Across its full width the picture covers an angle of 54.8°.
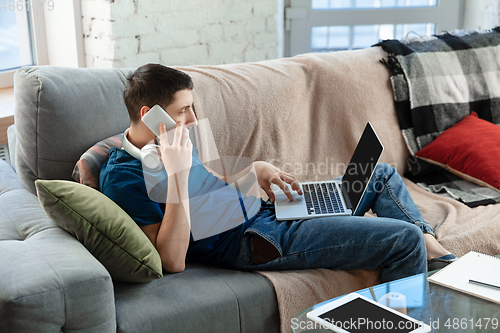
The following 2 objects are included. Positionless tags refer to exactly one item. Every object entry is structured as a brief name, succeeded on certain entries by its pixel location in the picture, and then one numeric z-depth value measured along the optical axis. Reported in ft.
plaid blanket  6.84
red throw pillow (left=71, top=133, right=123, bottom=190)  4.49
